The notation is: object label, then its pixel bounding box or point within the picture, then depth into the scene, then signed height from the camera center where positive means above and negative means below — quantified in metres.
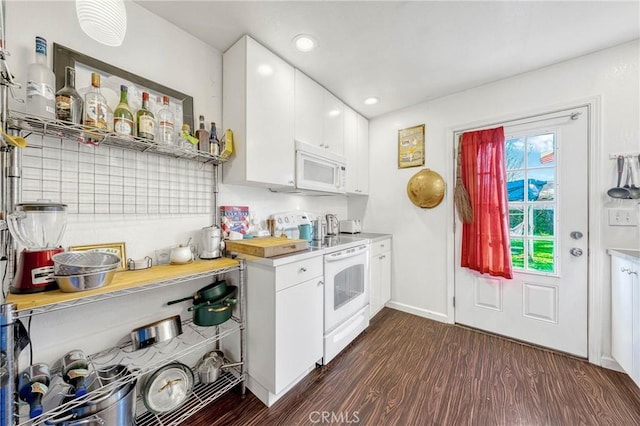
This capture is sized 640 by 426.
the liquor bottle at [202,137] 1.54 +0.50
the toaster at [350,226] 2.82 -0.18
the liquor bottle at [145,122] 1.25 +0.50
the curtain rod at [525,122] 1.85 +0.82
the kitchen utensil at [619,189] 1.65 +0.16
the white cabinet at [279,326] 1.37 -0.73
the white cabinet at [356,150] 2.60 +0.74
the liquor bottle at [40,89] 0.97 +0.53
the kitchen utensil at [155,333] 1.25 -0.68
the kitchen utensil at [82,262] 0.91 -0.22
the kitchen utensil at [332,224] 2.54 -0.14
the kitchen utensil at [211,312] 1.38 -0.61
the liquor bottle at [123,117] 1.17 +0.50
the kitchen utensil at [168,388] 1.25 -1.00
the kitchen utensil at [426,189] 2.43 +0.25
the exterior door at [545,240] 1.85 -0.24
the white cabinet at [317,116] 1.99 +0.92
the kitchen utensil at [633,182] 1.61 +0.21
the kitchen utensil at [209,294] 1.46 -0.53
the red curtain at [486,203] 2.08 +0.08
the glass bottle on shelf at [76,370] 1.01 -0.72
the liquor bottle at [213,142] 1.55 +0.47
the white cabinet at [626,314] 1.42 -0.69
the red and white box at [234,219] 1.74 -0.05
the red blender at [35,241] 0.91 -0.12
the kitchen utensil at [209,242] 1.52 -0.20
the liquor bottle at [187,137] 1.44 +0.47
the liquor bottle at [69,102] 1.03 +0.50
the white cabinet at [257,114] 1.59 +0.72
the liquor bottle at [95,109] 1.09 +0.50
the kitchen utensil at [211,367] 1.48 -1.03
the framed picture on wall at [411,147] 2.59 +0.75
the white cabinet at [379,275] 2.41 -0.70
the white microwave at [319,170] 1.95 +0.40
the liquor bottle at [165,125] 1.36 +0.52
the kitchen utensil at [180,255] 1.39 -0.26
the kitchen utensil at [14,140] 0.75 +0.24
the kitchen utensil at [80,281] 0.90 -0.28
